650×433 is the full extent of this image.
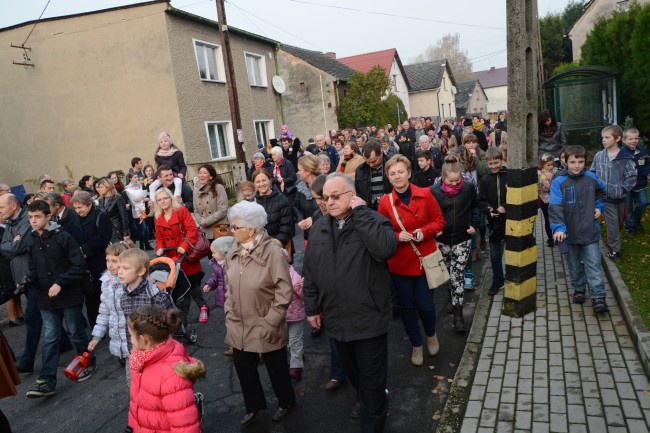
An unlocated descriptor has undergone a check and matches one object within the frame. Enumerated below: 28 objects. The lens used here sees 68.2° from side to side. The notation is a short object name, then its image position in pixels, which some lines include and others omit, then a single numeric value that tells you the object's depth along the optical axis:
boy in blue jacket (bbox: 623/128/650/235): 6.84
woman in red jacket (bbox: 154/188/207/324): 5.98
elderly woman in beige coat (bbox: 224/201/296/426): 3.78
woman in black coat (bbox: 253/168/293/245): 5.96
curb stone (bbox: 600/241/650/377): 4.15
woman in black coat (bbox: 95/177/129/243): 8.60
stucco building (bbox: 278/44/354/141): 30.22
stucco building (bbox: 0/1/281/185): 17.12
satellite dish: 23.89
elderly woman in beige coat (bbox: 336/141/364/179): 8.24
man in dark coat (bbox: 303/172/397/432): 3.48
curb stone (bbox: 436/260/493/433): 3.83
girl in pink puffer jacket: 3.05
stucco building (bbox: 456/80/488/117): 63.72
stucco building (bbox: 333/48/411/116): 42.66
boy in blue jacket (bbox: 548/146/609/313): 5.21
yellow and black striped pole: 5.47
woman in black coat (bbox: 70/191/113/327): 6.26
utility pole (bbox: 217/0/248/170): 14.42
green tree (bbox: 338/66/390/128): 29.81
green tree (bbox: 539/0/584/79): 41.28
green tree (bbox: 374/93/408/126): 31.20
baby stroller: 5.21
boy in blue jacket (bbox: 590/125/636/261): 6.59
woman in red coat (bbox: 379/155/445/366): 4.69
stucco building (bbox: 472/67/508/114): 82.44
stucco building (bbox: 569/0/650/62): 30.80
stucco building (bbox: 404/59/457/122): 50.16
